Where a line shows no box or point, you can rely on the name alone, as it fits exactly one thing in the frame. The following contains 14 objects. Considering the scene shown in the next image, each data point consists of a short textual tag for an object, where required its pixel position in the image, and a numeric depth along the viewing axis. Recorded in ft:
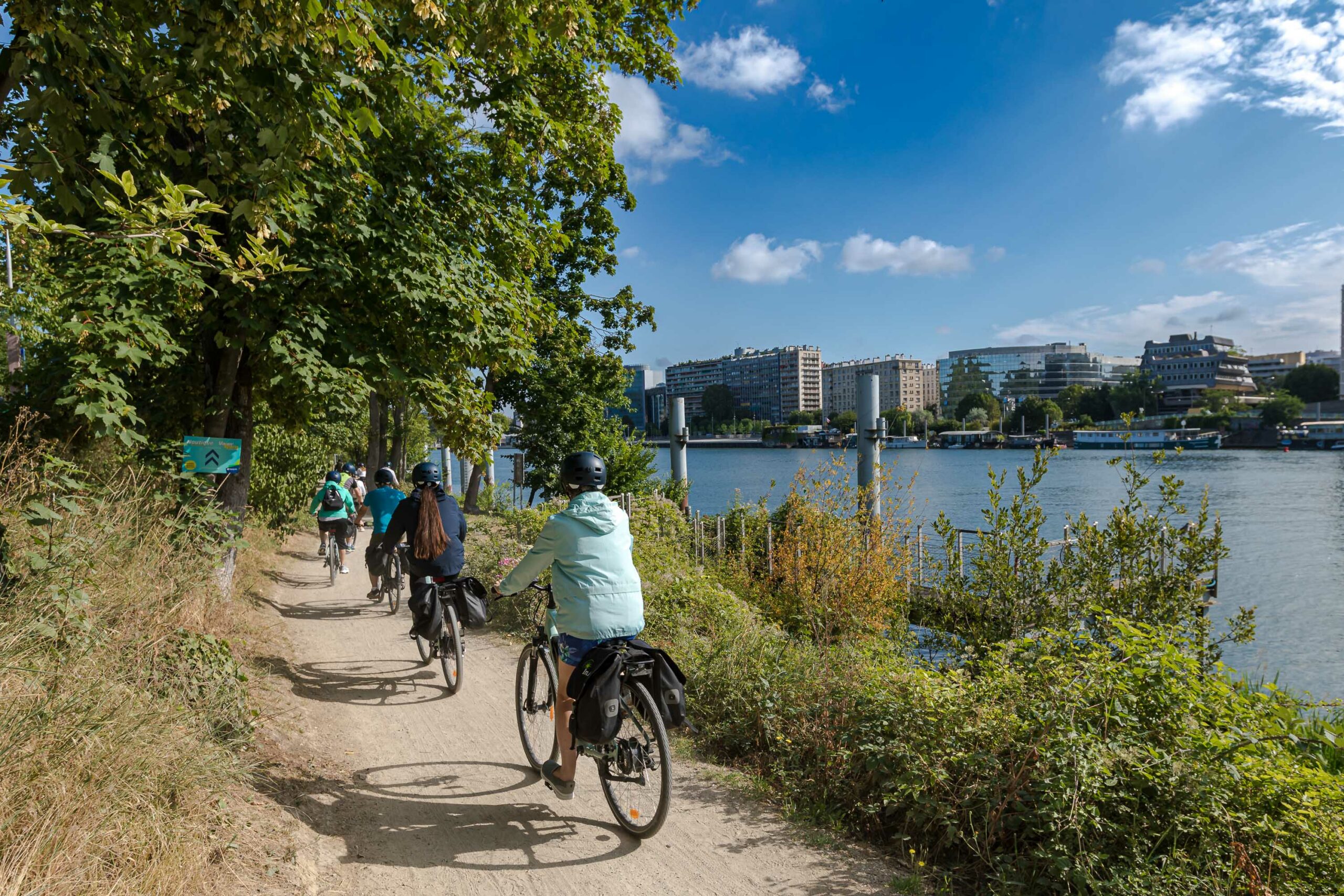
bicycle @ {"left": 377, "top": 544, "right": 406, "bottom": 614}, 31.91
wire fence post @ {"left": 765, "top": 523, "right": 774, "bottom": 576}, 36.65
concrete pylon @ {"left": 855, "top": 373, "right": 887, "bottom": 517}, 38.65
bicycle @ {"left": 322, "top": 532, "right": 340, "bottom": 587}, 39.93
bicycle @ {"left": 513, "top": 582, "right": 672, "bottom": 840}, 12.56
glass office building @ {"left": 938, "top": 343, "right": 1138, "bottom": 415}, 620.90
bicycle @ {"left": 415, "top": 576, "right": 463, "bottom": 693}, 21.20
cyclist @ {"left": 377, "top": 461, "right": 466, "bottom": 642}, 21.62
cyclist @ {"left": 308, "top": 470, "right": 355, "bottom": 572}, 39.65
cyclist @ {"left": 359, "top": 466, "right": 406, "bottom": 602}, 28.76
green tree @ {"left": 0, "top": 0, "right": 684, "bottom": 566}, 14.08
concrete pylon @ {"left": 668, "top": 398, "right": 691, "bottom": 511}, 69.66
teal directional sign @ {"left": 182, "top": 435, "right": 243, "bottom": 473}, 23.82
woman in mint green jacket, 13.14
